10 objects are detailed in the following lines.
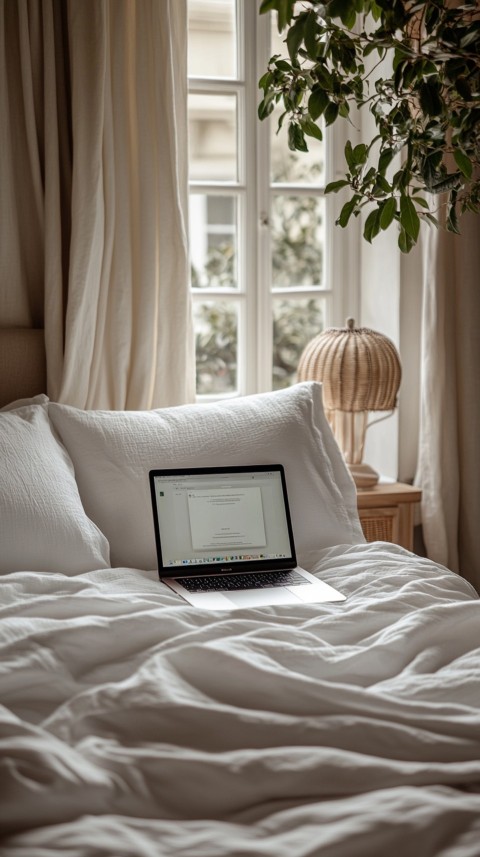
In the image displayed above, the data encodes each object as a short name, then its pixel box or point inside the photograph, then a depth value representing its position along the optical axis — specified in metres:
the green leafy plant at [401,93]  1.28
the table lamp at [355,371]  2.65
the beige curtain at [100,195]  2.42
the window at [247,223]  2.88
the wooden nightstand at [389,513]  2.67
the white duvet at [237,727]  0.96
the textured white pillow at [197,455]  2.03
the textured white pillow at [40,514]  1.83
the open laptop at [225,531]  1.91
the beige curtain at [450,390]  2.81
